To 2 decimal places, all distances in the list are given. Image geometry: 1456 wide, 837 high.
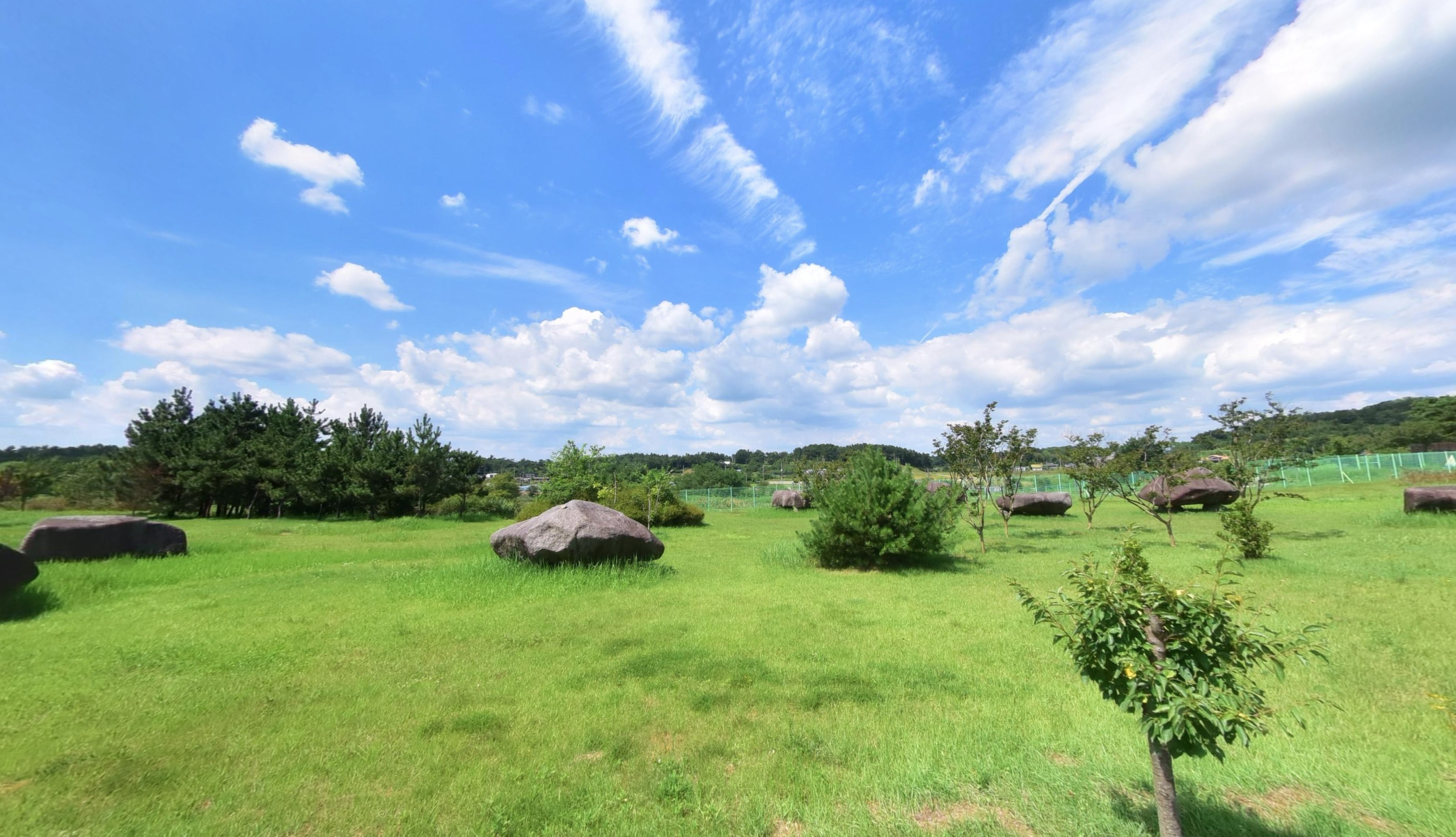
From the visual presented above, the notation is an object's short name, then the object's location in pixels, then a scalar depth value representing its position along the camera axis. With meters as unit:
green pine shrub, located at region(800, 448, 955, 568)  11.39
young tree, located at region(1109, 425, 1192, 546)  15.04
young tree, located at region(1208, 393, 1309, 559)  14.72
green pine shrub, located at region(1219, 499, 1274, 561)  10.70
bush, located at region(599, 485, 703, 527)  23.48
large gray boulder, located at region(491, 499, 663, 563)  10.97
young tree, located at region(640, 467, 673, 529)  24.17
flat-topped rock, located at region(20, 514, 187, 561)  11.43
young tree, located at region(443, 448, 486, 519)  30.33
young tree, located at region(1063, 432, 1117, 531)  17.02
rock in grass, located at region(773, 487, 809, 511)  36.22
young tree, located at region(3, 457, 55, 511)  33.47
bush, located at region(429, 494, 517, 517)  31.86
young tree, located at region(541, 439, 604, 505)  26.80
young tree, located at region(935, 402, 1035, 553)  14.88
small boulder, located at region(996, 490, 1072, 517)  24.19
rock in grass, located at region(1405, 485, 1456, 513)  14.55
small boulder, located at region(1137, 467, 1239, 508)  21.28
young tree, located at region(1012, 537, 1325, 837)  2.32
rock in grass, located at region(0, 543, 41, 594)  7.98
